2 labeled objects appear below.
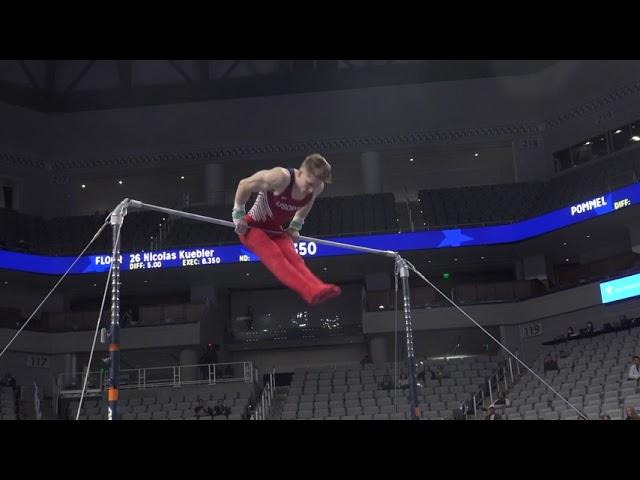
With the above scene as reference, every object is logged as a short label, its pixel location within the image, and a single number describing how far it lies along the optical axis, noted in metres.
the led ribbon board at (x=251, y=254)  21.42
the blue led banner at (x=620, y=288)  19.69
